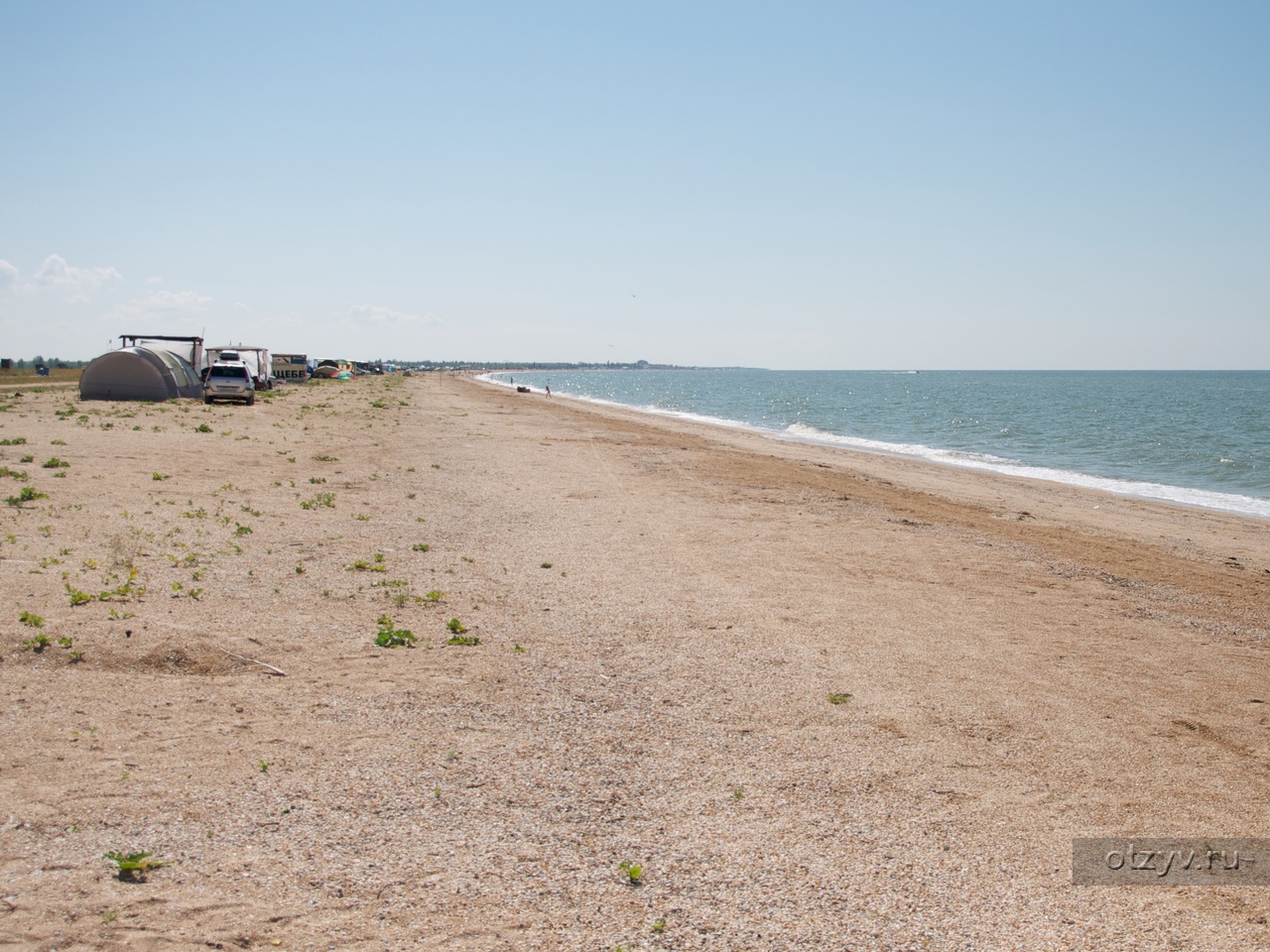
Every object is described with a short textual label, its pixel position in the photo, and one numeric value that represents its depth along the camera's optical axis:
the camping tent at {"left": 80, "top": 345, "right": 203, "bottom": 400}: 37.50
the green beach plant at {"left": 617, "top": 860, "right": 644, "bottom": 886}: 4.63
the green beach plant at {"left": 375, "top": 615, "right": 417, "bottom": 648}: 8.10
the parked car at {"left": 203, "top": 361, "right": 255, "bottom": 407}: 39.47
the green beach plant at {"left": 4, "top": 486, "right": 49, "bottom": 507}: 12.74
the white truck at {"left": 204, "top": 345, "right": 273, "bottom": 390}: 47.09
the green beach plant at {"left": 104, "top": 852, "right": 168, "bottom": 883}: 4.45
